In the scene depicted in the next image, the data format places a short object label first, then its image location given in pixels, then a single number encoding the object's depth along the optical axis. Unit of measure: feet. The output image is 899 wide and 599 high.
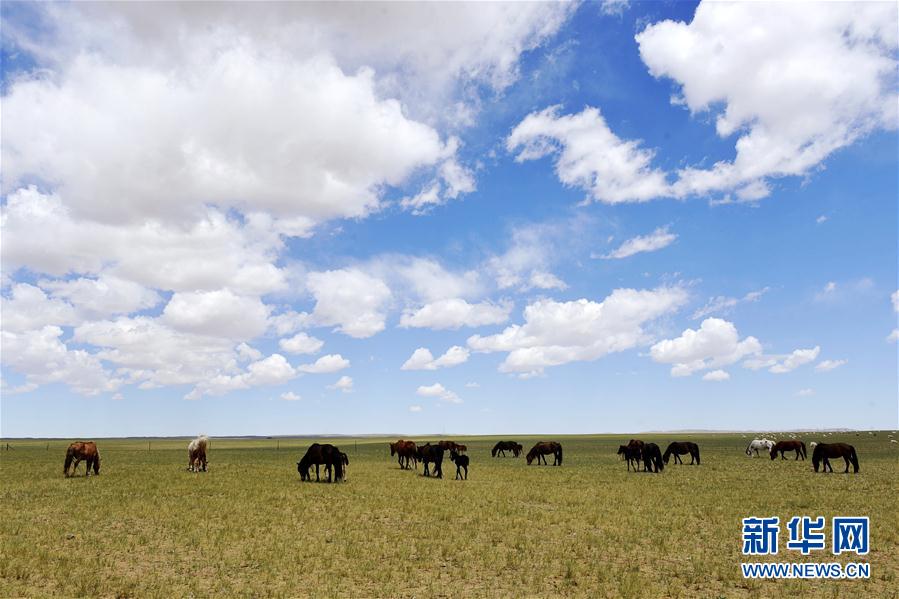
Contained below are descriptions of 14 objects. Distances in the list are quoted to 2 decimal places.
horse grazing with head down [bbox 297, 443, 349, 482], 98.89
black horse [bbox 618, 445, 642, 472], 122.62
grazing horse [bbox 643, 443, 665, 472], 118.32
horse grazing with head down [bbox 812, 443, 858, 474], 114.33
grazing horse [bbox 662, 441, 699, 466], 143.64
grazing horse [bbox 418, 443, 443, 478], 110.22
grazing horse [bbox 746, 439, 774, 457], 171.82
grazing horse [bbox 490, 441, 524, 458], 188.56
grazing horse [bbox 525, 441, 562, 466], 140.19
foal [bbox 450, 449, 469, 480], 104.86
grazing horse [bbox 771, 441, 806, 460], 153.95
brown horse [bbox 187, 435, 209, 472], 116.07
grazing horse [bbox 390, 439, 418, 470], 129.53
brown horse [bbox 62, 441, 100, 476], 105.68
